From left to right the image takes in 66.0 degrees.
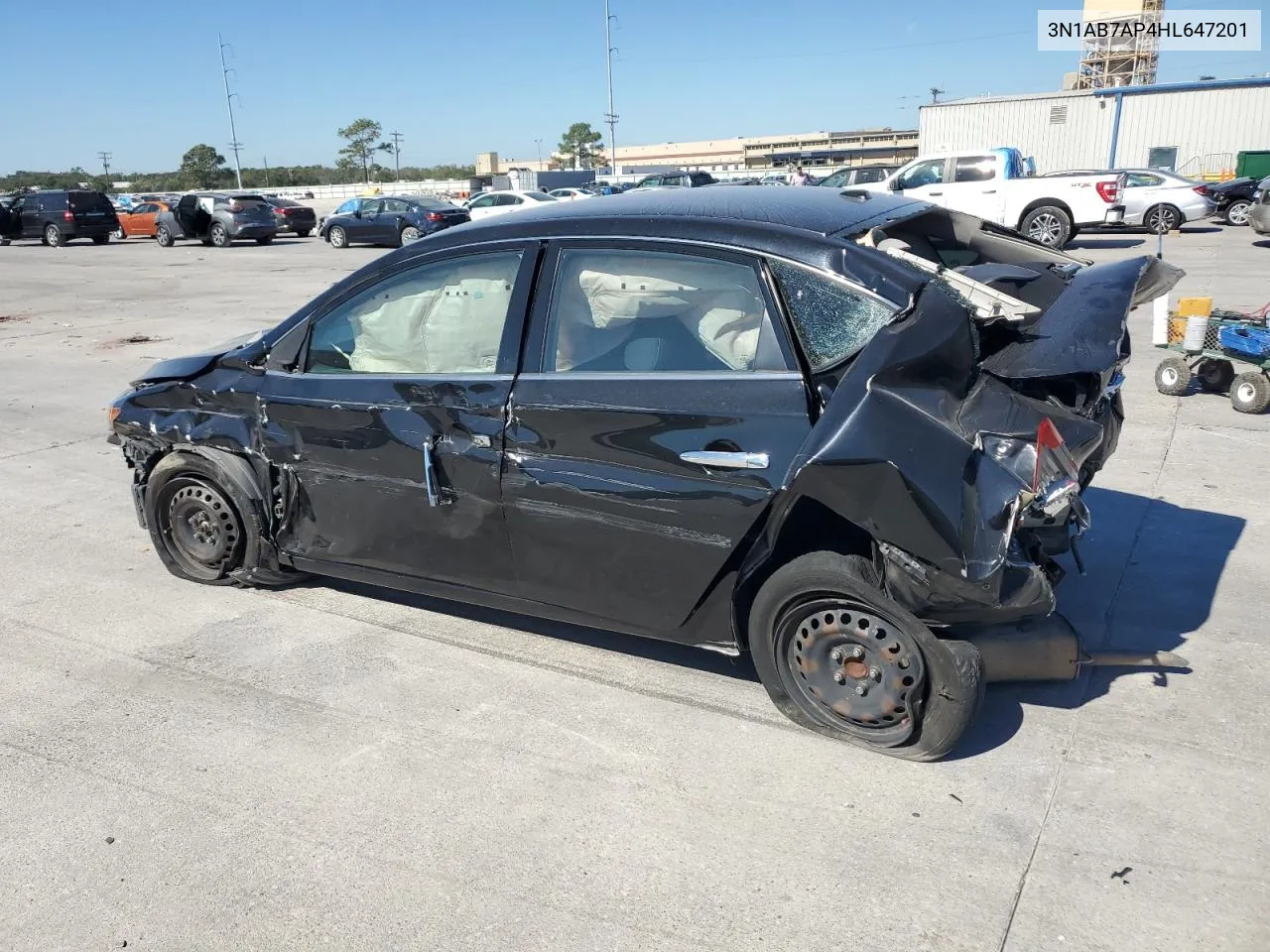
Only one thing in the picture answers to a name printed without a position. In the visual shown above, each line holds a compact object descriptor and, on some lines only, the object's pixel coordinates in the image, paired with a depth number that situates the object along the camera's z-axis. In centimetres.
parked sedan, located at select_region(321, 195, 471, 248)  2572
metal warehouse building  3152
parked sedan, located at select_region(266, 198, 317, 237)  3045
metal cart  712
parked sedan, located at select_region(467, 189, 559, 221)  2709
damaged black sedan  296
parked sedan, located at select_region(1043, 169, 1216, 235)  2132
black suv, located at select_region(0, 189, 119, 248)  3128
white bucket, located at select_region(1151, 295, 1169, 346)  781
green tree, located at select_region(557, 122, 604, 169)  10069
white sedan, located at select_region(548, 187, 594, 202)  3024
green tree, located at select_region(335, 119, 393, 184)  9275
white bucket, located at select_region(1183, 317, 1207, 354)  741
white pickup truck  1950
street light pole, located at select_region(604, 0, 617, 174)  5139
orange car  3175
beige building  8056
